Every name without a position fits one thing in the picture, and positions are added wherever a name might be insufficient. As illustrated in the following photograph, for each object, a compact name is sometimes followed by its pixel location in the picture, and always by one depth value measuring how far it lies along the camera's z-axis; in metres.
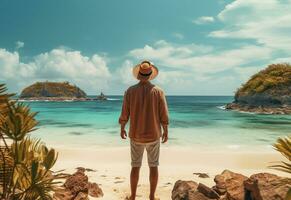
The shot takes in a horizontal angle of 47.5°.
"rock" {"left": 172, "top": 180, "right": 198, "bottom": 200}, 5.52
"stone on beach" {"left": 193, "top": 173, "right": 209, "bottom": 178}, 8.41
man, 5.05
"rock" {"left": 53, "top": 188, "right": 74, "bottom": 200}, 5.00
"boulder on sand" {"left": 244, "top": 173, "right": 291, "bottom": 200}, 4.61
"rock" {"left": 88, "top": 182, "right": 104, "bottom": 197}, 6.00
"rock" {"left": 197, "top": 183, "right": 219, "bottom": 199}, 5.50
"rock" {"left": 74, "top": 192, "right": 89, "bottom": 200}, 5.36
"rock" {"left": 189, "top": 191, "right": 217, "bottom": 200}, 5.34
